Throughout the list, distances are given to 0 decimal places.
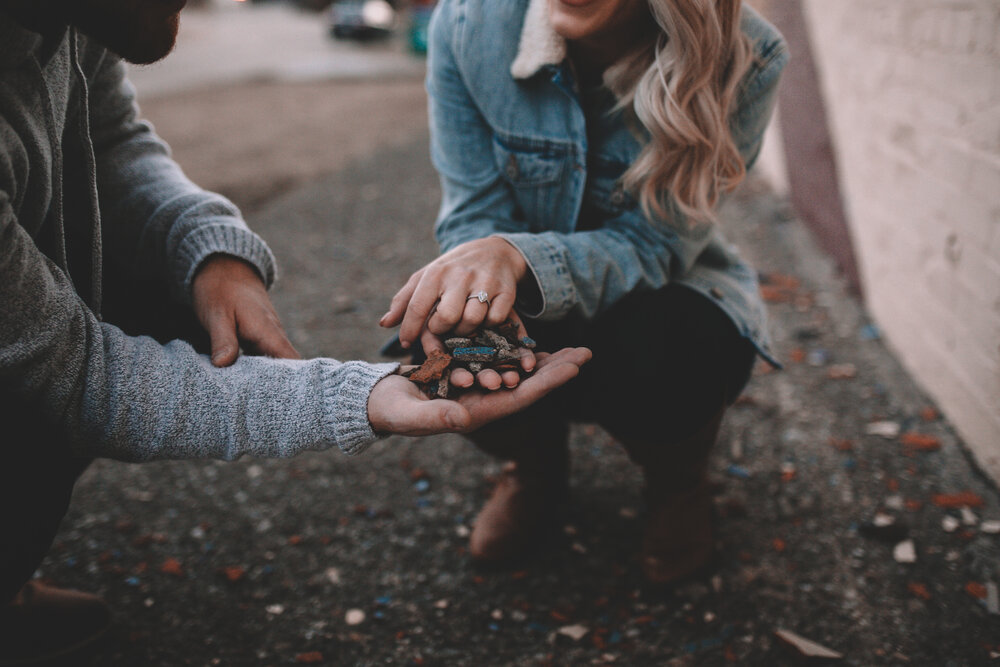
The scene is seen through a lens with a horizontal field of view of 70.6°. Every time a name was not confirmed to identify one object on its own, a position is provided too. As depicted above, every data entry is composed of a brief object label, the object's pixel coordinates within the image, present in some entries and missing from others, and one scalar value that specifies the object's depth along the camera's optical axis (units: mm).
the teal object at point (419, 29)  13703
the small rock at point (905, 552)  1834
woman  1486
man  1085
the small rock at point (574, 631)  1702
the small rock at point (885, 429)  2299
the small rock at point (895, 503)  2010
